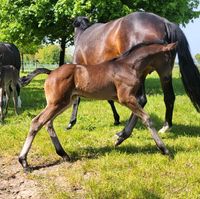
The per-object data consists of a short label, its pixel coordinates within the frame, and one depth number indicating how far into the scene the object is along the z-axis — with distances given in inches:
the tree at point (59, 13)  669.9
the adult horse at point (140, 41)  291.9
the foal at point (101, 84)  233.9
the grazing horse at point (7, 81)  396.9
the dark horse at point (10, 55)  518.7
